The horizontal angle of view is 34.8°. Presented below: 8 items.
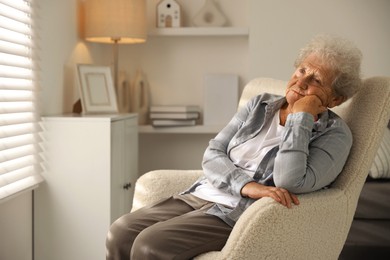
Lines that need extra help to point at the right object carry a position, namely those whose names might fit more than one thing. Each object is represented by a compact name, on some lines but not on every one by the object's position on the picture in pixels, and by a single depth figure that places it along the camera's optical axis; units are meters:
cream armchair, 1.74
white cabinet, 2.96
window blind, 2.60
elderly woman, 1.85
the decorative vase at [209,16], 3.93
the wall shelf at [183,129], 3.88
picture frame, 3.32
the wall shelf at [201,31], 3.88
